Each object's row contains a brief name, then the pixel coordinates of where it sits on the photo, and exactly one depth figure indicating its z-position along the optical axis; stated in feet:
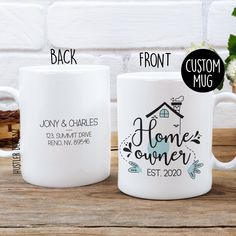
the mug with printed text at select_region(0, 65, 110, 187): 2.21
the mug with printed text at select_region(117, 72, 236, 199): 2.09
